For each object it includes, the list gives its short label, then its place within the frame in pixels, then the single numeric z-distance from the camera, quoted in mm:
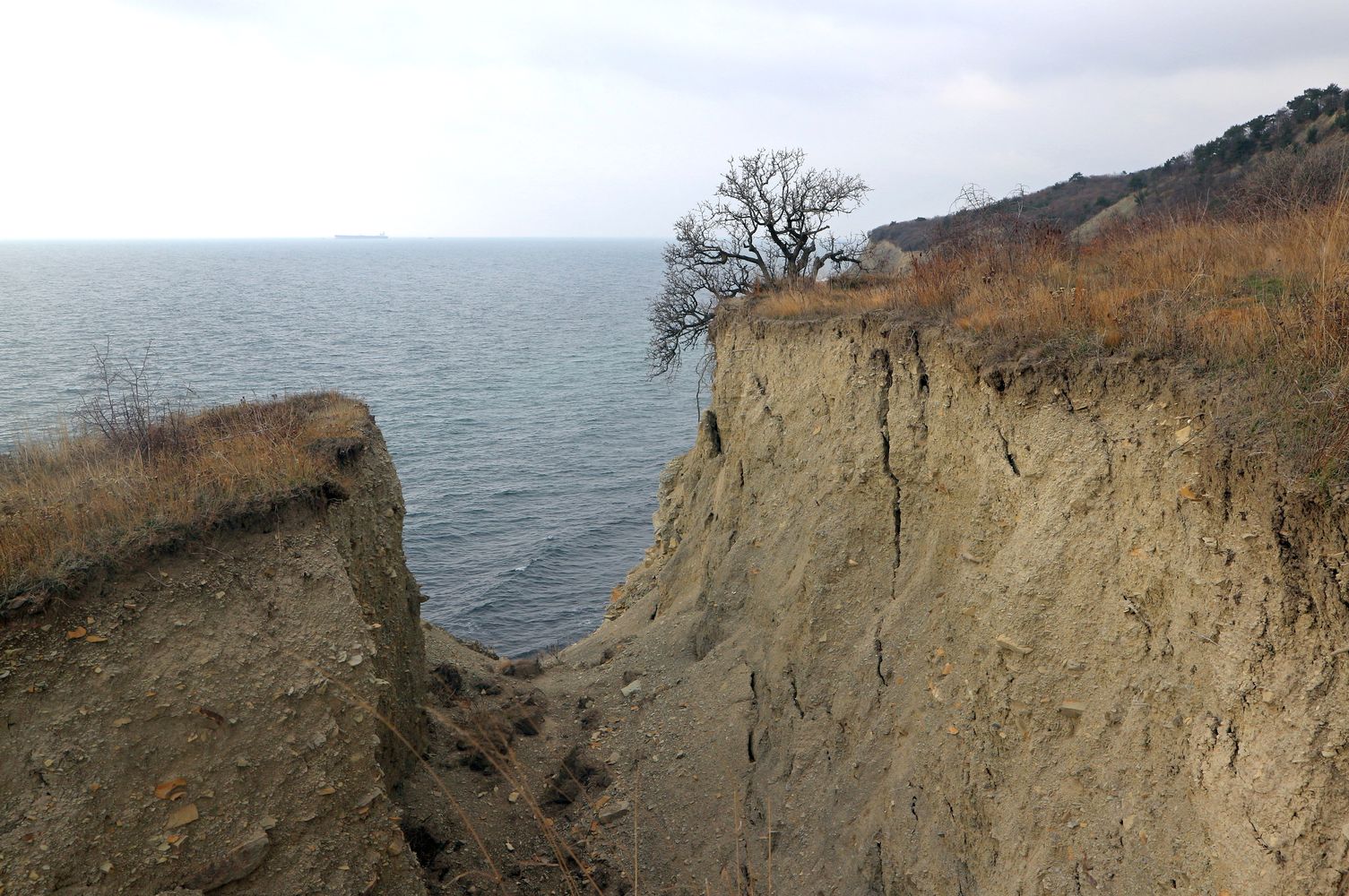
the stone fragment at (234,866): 6887
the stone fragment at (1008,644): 7610
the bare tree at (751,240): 23391
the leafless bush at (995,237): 11478
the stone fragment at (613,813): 10180
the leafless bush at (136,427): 10578
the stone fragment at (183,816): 6992
